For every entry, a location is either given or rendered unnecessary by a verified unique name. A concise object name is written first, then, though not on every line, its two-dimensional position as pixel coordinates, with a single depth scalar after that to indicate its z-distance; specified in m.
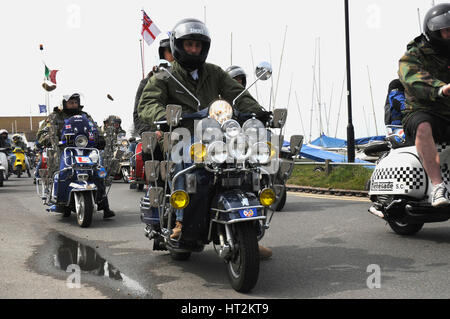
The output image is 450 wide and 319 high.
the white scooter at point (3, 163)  17.36
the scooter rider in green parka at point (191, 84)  5.11
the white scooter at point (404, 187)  5.80
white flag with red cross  15.42
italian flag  21.81
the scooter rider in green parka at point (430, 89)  5.61
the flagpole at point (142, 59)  12.40
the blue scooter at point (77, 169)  8.75
